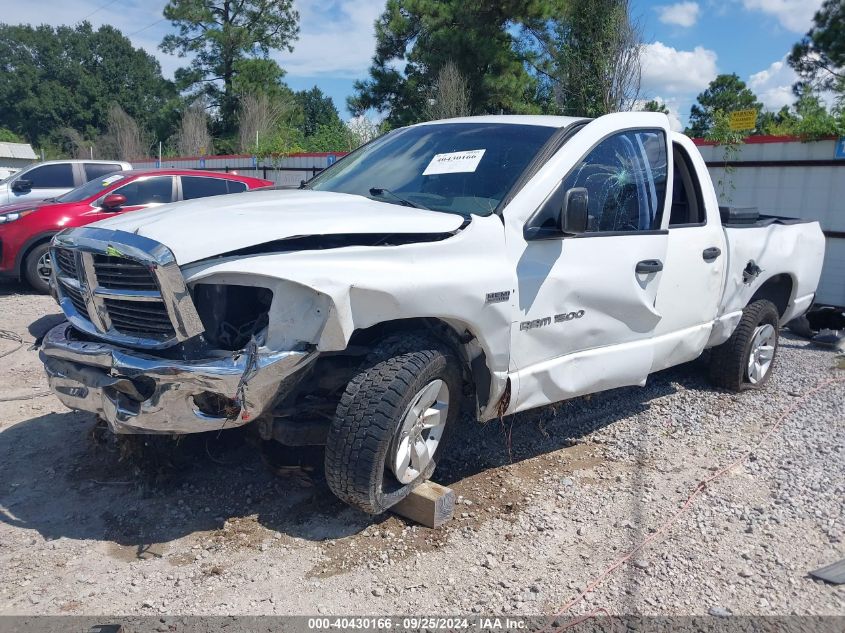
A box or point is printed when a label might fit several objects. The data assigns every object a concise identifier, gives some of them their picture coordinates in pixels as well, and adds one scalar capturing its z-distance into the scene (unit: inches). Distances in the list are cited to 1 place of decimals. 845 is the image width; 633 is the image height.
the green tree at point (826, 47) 850.1
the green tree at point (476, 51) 914.1
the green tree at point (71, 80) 2738.7
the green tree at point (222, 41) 1784.0
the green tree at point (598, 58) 555.5
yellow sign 393.4
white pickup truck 120.2
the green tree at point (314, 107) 2262.6
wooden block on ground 141.3
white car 530.6
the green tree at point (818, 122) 360.2
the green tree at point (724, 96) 1813.5
